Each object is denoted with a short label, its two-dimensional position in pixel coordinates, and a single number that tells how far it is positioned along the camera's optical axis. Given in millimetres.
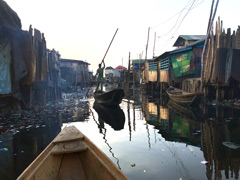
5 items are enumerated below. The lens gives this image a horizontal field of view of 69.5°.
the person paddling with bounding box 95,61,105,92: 11494
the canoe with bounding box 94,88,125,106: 9875
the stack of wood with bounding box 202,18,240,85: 10031
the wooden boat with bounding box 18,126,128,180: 2314
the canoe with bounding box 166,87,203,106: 9758
